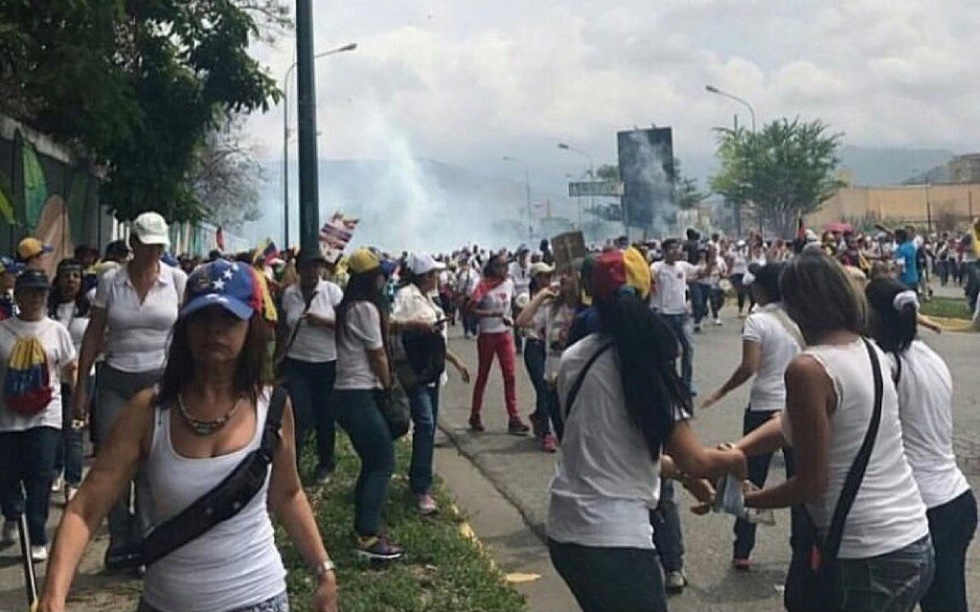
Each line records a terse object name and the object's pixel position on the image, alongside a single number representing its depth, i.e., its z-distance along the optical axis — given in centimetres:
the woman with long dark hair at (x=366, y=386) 679
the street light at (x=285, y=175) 4094
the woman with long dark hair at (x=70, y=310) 868
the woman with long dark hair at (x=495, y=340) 1175
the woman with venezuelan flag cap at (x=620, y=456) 365
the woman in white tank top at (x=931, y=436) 423
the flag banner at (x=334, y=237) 991
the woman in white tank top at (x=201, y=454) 313
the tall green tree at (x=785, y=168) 6222
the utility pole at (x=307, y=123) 1196
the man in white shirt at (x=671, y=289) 1355
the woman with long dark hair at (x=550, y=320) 877
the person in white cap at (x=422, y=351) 811
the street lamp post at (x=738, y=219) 7712
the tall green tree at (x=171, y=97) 1598
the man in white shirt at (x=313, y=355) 893
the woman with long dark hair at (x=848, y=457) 350
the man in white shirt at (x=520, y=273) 2013
